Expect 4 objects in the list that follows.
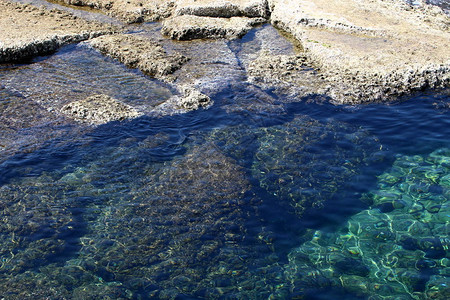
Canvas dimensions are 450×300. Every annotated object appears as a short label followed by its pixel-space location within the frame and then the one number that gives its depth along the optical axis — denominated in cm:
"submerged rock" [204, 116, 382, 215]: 599
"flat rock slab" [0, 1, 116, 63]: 949
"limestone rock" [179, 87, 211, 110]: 785
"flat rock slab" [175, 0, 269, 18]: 1117
